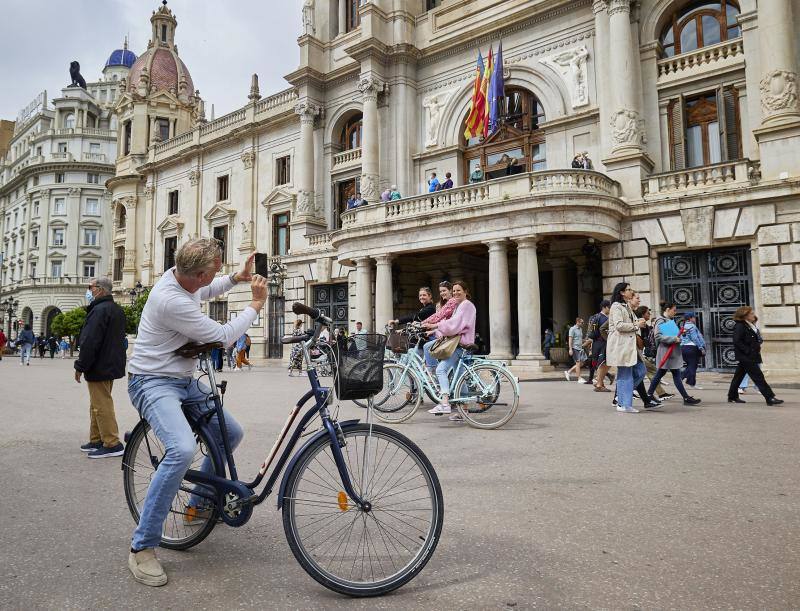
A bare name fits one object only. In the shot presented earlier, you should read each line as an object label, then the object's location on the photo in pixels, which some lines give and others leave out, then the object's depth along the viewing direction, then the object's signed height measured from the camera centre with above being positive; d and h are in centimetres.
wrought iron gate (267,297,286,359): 2859 +62
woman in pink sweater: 796 +2
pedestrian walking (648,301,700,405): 970 -41
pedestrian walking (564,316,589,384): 1584 -34
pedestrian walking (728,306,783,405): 976 -35
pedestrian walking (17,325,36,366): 2697 -2
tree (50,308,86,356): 3828 +122
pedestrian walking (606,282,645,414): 900 -27
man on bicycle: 292 -18
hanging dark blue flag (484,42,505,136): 2019 +872
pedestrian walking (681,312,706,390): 1164 -41
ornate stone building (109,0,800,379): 1606 +645
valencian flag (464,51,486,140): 2080 +816
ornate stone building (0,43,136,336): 6100 +1393
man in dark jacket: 602 -27
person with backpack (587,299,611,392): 1237 -28
